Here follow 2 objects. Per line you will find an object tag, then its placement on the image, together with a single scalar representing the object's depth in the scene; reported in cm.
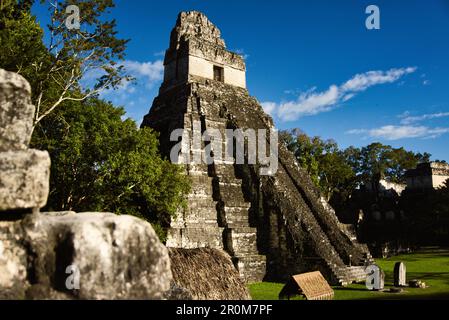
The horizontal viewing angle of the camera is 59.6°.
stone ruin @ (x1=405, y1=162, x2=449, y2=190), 3991
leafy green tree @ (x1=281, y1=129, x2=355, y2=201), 4197
